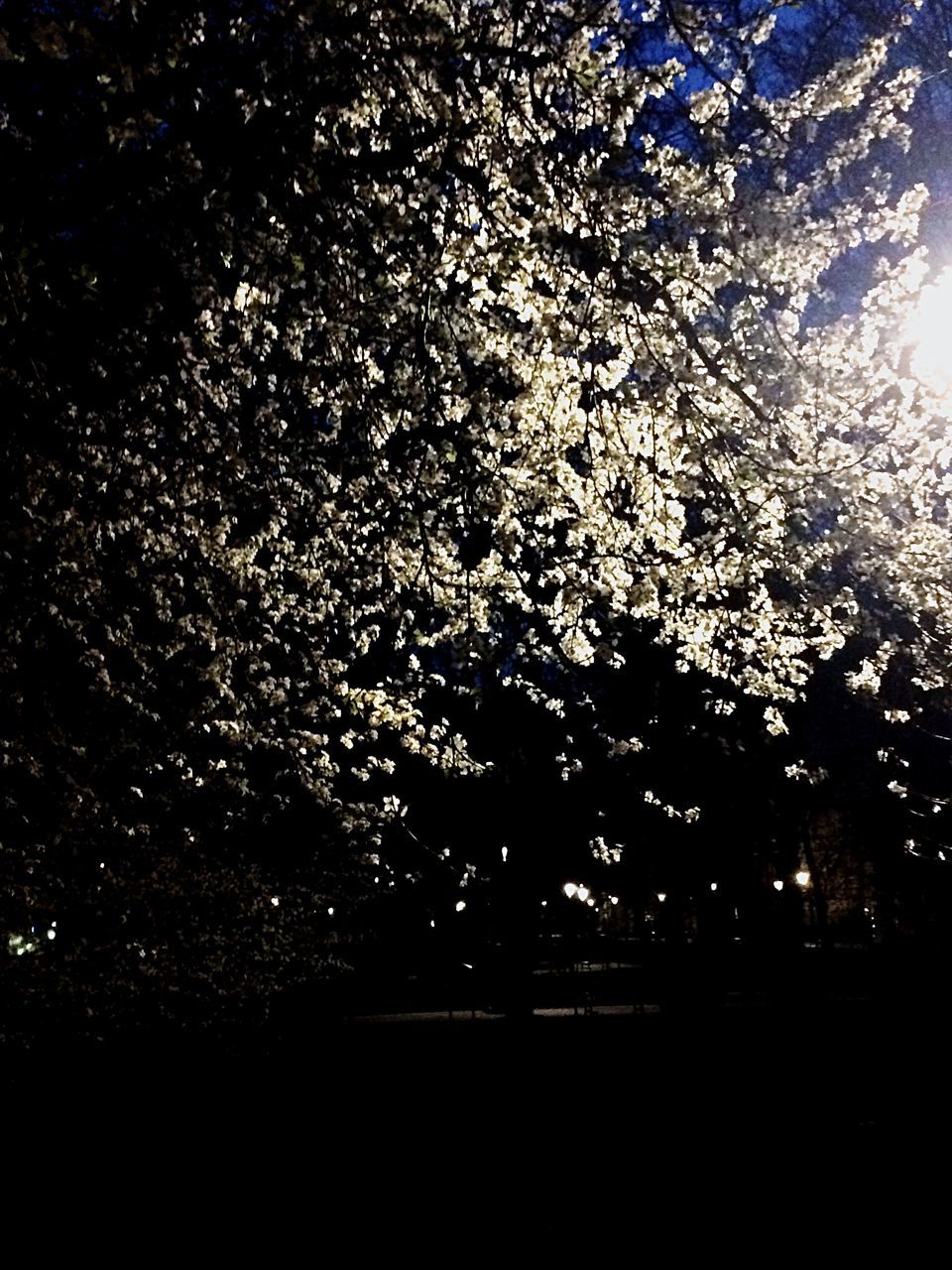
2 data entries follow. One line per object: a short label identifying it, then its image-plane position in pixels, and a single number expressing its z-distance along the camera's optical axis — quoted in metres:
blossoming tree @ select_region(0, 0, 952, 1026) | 6.56
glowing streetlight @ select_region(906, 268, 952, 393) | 9.70
